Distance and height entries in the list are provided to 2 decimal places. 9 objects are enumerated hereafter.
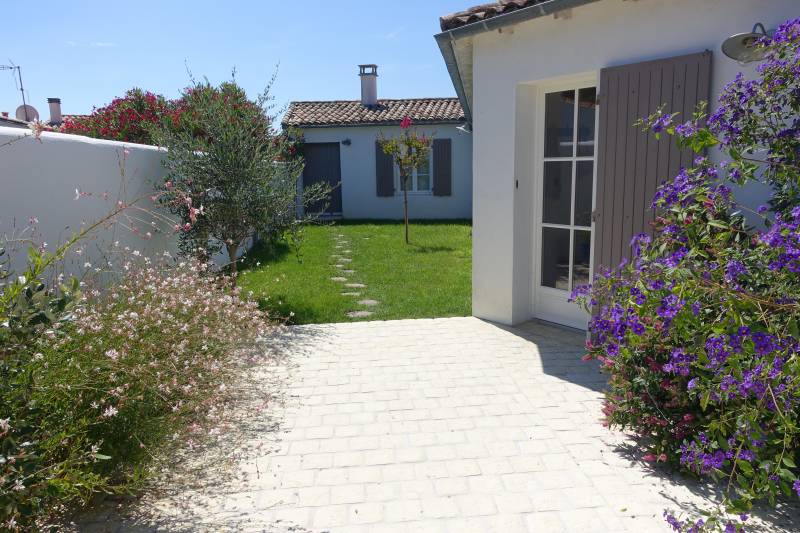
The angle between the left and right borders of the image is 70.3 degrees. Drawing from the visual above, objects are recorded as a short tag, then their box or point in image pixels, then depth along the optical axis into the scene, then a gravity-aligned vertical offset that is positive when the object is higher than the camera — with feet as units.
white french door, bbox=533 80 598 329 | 17.98 -1.02
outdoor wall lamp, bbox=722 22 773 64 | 11.92 +2.41
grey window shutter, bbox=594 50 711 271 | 13.99 +0.46
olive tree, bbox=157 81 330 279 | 20.15 -0.03
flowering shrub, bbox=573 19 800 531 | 7.36 -2.19
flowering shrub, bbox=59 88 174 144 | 38.47 +4.03
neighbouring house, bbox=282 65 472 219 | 56.95 +0.72
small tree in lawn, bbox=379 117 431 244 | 43.74 +1.40
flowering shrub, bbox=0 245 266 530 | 7.22 -3.18
